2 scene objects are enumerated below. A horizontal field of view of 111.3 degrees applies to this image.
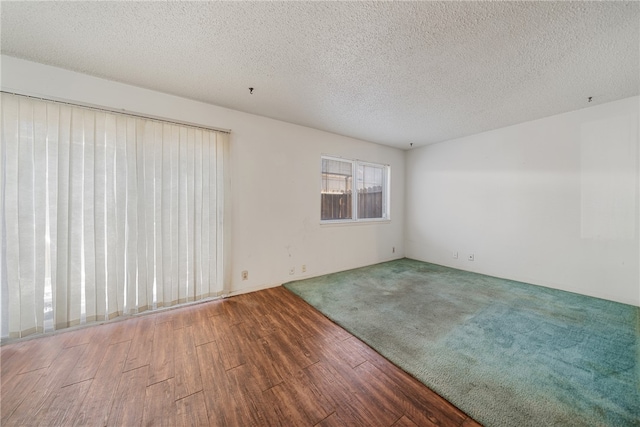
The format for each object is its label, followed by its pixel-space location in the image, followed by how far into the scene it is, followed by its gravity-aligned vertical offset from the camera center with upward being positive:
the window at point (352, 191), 3.97 +0.41
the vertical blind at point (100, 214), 1.94 -0.03
